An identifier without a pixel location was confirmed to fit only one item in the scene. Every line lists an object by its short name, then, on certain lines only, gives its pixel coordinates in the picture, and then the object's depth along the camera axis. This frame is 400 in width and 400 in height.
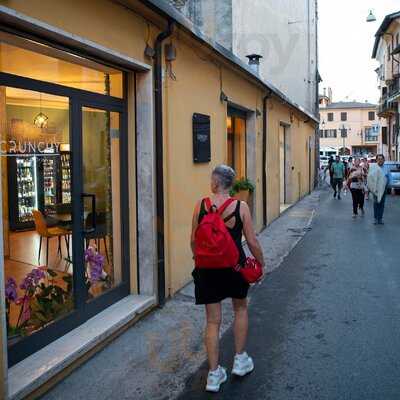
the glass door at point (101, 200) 5.53
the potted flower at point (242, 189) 10.88
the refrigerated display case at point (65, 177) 5.13
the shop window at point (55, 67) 4.32
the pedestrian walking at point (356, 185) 15.34
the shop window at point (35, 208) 4.57
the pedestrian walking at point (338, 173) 22.91
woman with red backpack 4.09
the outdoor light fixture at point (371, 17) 32.98
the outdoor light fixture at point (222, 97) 9.31
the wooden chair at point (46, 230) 5.20
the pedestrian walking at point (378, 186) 14.00
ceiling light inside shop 4.79
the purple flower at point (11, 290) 4.59
